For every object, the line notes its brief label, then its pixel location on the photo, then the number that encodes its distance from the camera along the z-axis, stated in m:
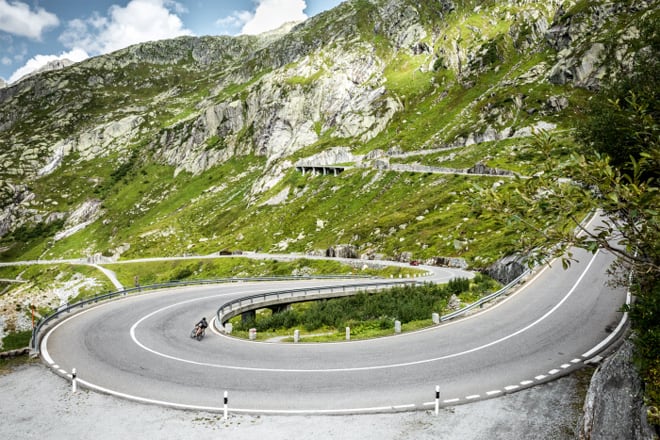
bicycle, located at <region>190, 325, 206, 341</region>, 26.69
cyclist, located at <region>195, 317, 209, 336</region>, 26.70
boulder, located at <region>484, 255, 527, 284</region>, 41.03
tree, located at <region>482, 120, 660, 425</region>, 7.53
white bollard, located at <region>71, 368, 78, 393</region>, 18.27
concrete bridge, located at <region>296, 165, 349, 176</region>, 137.00
